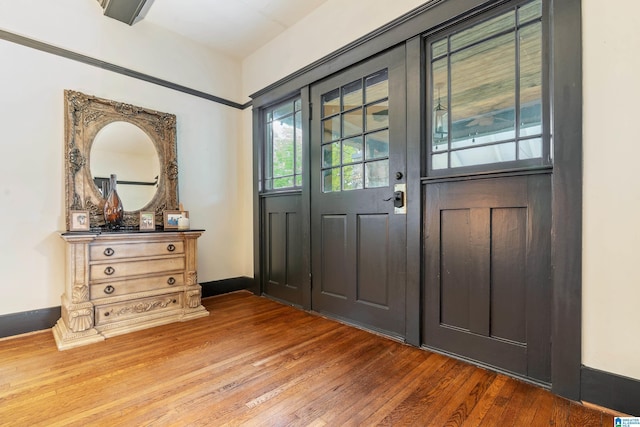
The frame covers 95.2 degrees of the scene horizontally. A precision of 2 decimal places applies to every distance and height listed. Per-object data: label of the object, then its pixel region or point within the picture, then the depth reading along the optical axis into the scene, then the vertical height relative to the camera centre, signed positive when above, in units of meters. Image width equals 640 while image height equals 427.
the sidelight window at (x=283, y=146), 3.15 +0.72
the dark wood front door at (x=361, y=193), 2.23 +0.13
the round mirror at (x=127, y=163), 2.71 +0.48
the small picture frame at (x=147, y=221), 2.86 -0.10
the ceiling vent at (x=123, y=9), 2.54 +1.82
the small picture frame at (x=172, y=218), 2.92 -0.07
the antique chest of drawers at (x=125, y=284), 2.24 -0.63
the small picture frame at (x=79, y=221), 2.40 -0.08
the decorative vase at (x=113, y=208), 2.62 +0.03
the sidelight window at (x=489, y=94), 1.69 +0.72
